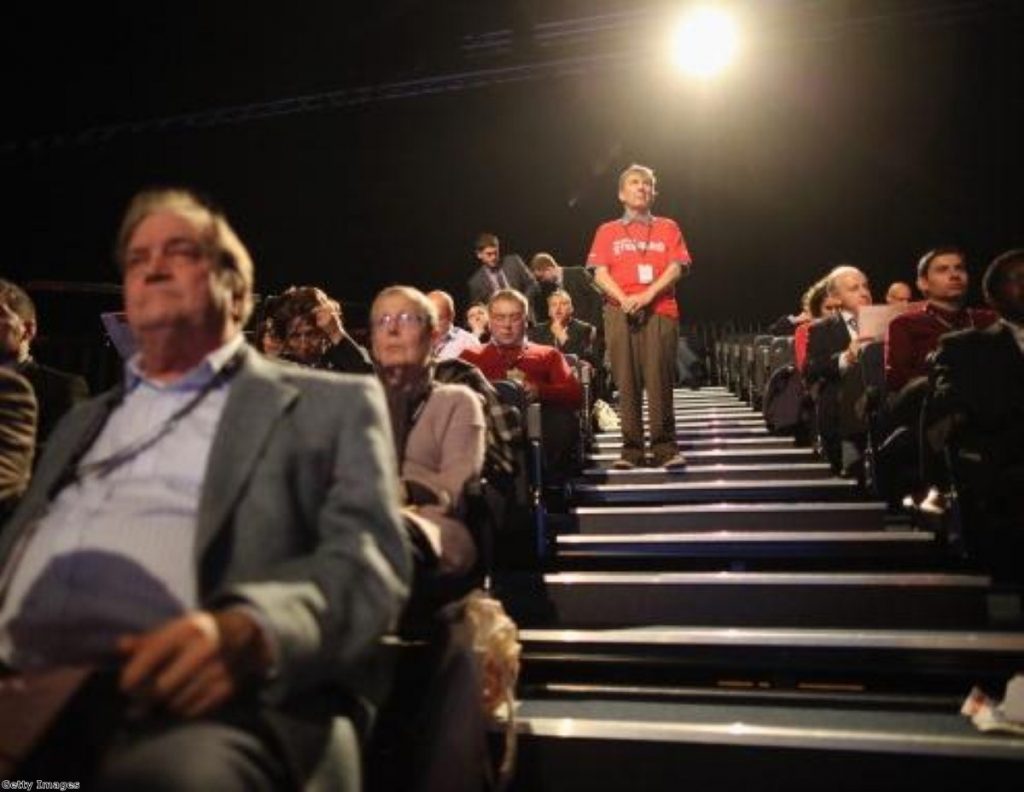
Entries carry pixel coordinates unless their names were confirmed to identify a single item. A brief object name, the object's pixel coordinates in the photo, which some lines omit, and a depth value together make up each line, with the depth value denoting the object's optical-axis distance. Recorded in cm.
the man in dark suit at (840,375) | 404
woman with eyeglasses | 226
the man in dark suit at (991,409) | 262
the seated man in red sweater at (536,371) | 426
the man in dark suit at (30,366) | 284
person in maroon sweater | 360
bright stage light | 755
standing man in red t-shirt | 431
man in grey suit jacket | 98
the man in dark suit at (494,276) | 751
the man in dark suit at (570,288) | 821
